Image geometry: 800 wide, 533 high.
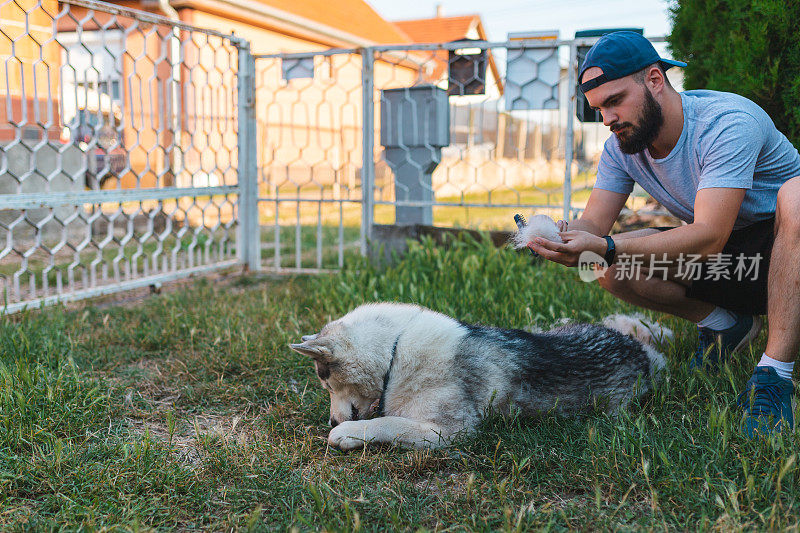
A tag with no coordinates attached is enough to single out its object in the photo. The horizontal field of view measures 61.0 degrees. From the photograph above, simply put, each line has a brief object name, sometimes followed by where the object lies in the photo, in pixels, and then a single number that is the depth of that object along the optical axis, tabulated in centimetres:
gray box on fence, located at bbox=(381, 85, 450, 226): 639
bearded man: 283
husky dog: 272
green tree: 365
